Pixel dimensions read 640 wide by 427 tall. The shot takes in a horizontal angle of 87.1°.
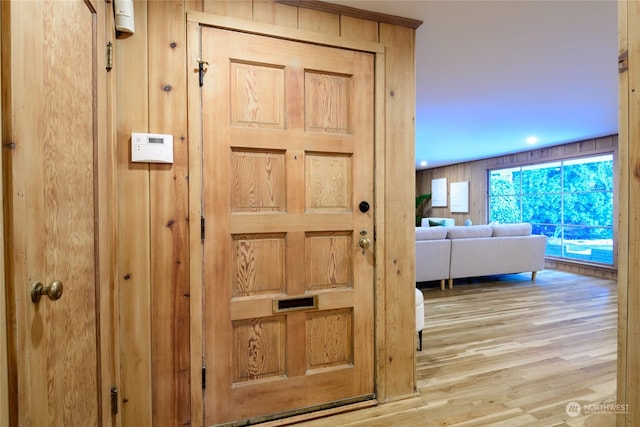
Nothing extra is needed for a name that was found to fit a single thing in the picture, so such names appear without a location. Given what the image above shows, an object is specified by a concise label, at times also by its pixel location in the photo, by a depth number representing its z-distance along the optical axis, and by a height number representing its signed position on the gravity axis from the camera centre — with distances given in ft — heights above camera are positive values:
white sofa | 15.07 -1.99
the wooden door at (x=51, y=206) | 2.50 +0.05
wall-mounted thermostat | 4.97 +0.95
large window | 18.61 +0.36
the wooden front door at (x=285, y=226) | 5.42 -0.26
